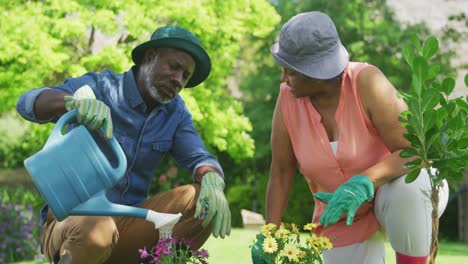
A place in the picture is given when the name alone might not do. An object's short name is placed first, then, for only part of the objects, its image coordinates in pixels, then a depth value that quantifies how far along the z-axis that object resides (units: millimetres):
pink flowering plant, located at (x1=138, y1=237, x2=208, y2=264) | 2615
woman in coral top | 2777
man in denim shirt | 2816
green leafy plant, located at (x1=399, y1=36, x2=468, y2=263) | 2303
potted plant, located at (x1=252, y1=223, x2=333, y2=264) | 2428
